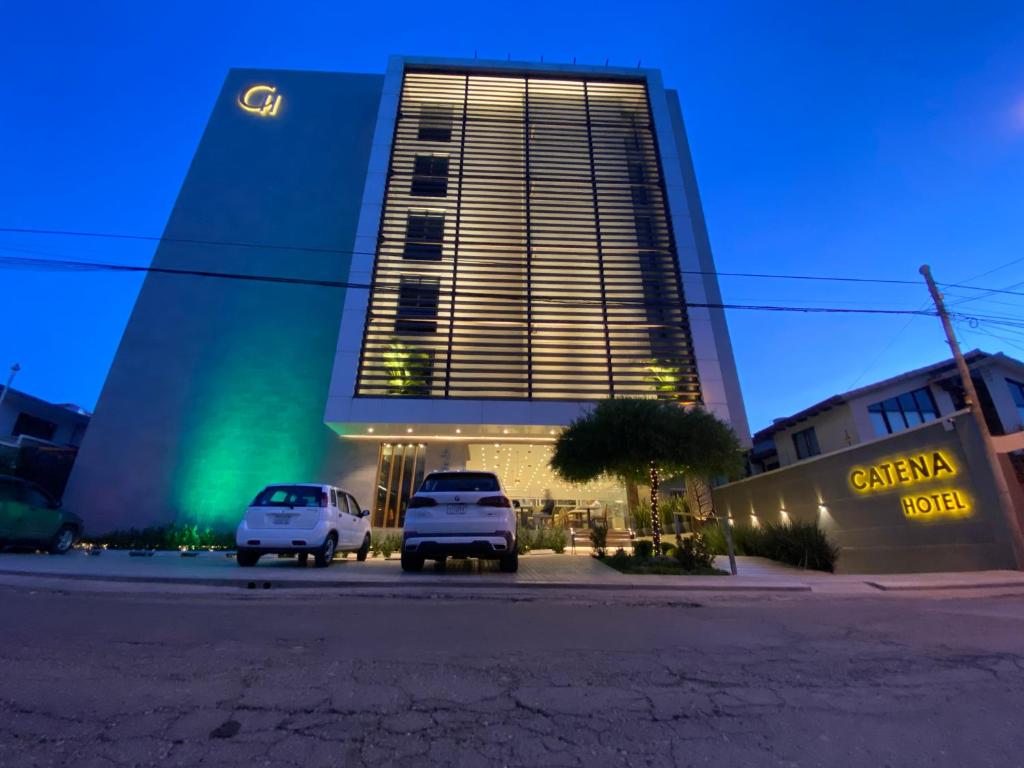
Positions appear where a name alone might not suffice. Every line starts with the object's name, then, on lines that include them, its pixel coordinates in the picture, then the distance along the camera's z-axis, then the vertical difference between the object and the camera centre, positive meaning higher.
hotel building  14.78 +8.88
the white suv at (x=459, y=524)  7.04 +0.34
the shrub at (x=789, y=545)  11.96 +0.06
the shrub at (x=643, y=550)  9.78 -0.07
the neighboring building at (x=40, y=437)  15.17 +4.84
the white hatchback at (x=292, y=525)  7.92 +0.38
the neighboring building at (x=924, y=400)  18.23 +5.94
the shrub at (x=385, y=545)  10.79 +0.04
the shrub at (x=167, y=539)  12.80 +0.20
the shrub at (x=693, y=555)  9.19 -0.16
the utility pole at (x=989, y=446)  9.21 +2.12
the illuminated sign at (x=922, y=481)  10.53 +1.66
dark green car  9.31 +0.56
